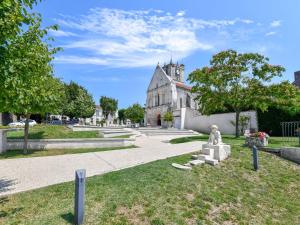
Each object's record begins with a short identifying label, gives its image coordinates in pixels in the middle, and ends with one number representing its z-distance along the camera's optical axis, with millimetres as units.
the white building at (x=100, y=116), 51917
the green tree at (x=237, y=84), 11313
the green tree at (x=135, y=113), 32516
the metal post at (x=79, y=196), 3013
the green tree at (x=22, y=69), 3218
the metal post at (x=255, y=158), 6026
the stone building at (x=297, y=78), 22329
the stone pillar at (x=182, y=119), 23118
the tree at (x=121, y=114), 51710
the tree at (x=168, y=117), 25136
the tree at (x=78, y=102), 27709
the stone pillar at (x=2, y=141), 8261
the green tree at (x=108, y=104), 44241
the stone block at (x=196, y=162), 5727
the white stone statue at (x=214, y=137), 6558
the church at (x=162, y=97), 29332
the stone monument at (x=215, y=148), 6300
